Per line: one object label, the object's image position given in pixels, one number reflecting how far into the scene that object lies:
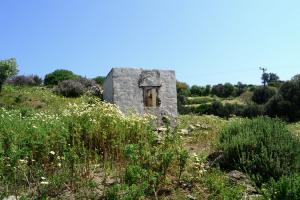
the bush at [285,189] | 2.83
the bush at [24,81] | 15.51
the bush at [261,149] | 3.78
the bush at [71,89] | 11.84
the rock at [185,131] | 5.67
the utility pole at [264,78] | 23.12
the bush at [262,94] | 18.40
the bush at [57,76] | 16.28
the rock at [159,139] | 4.14
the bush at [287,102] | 13.27
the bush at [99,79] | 16.38
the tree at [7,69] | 11.01
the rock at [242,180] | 3.47
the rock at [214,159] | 4.05
